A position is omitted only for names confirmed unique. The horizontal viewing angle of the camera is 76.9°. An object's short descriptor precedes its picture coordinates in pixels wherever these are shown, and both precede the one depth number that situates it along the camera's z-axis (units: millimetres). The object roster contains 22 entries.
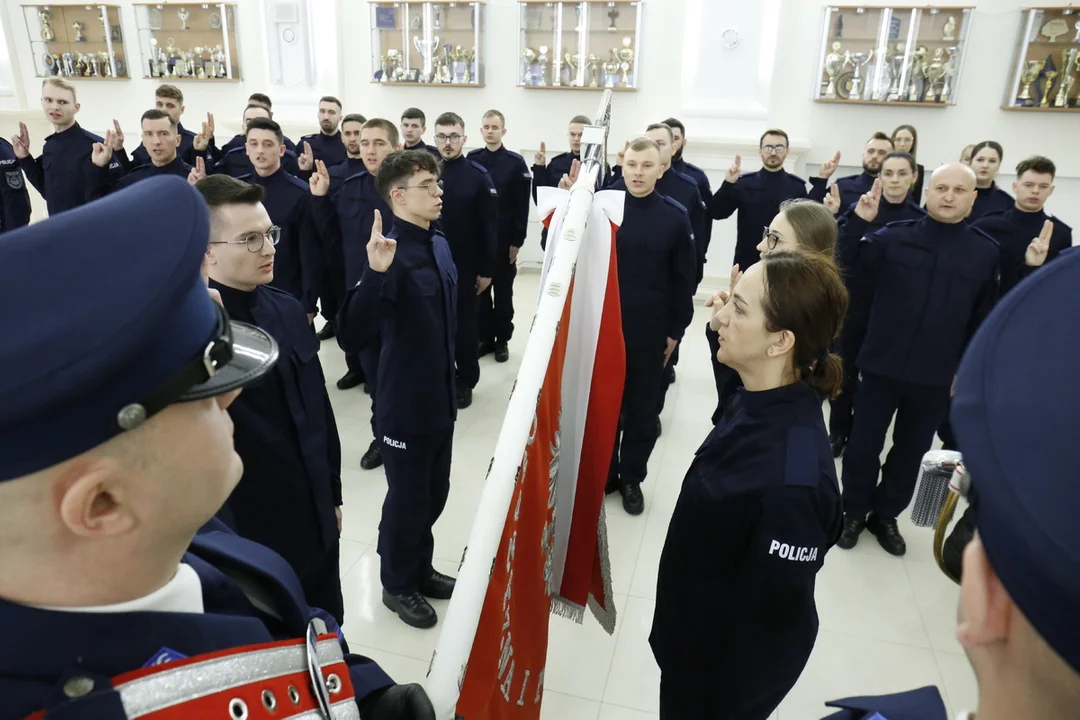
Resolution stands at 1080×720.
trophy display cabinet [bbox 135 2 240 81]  7762
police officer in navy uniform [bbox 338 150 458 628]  2453
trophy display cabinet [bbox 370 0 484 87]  7109
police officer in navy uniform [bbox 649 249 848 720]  1460
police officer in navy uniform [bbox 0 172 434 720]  595
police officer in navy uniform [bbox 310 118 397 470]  4277
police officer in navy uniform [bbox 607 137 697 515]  3434
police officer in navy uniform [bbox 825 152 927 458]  3990
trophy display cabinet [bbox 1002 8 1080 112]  5762
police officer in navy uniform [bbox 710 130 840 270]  5426
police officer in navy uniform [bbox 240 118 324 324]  4238
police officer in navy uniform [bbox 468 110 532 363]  5281
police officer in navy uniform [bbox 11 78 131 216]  5219
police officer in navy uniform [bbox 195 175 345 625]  1765
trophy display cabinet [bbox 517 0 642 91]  6754
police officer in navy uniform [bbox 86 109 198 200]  4520
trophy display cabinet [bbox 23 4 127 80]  8125
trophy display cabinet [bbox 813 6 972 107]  6062
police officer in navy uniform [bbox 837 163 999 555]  2969
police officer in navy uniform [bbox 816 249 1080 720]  423
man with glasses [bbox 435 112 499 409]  4727
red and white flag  1175
